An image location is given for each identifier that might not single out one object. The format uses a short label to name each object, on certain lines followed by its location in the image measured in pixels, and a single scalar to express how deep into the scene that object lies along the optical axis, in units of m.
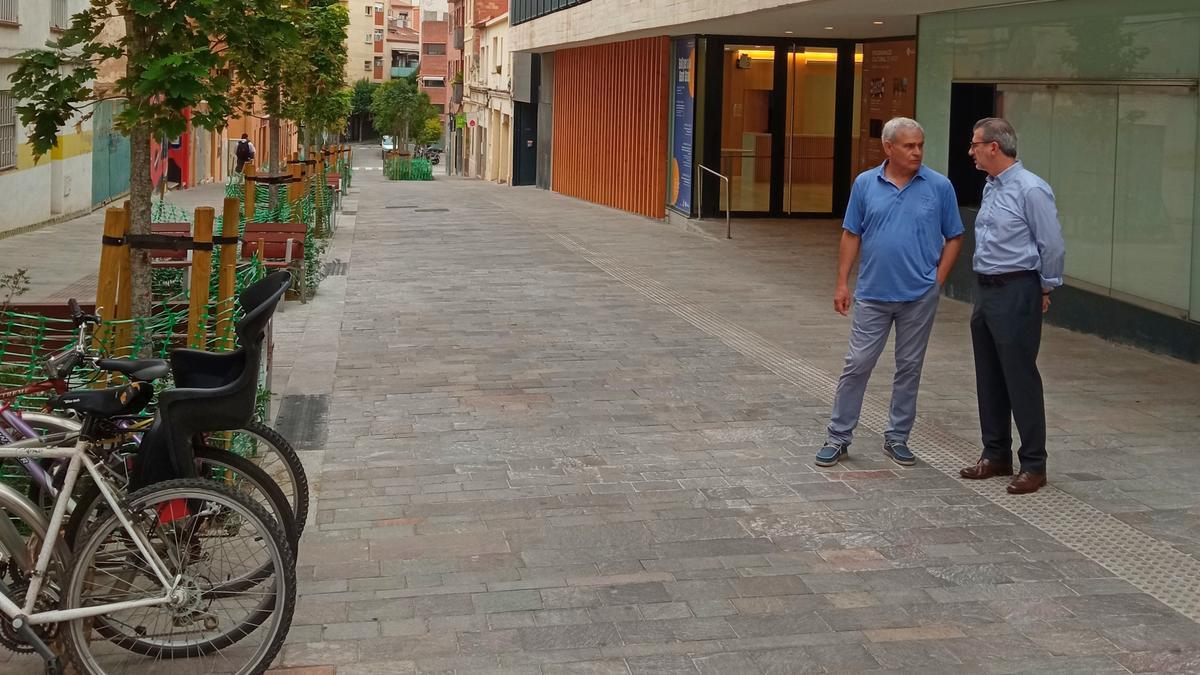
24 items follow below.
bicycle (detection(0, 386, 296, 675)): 4.21
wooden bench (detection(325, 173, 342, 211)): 23.57
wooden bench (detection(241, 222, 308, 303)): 13.00
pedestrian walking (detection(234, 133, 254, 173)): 41.28
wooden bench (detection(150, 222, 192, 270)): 10.27
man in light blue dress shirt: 6.75
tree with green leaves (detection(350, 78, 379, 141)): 118.25
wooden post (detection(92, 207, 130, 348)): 6.57
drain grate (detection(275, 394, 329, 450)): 7.83
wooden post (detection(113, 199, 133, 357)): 6.67
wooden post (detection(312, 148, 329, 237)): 19.72
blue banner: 23.02
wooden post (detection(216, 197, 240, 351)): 6.80
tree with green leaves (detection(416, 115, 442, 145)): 84.62
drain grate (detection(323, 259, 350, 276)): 15.66
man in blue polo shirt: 7.20
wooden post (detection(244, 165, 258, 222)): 15.06
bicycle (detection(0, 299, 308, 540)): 4.42
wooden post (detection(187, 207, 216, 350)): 6.51
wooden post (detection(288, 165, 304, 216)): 17.27
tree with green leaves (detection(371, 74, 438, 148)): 81.12
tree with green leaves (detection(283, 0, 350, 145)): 18.30
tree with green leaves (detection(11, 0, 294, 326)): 6.24
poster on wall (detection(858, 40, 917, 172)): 20.75
